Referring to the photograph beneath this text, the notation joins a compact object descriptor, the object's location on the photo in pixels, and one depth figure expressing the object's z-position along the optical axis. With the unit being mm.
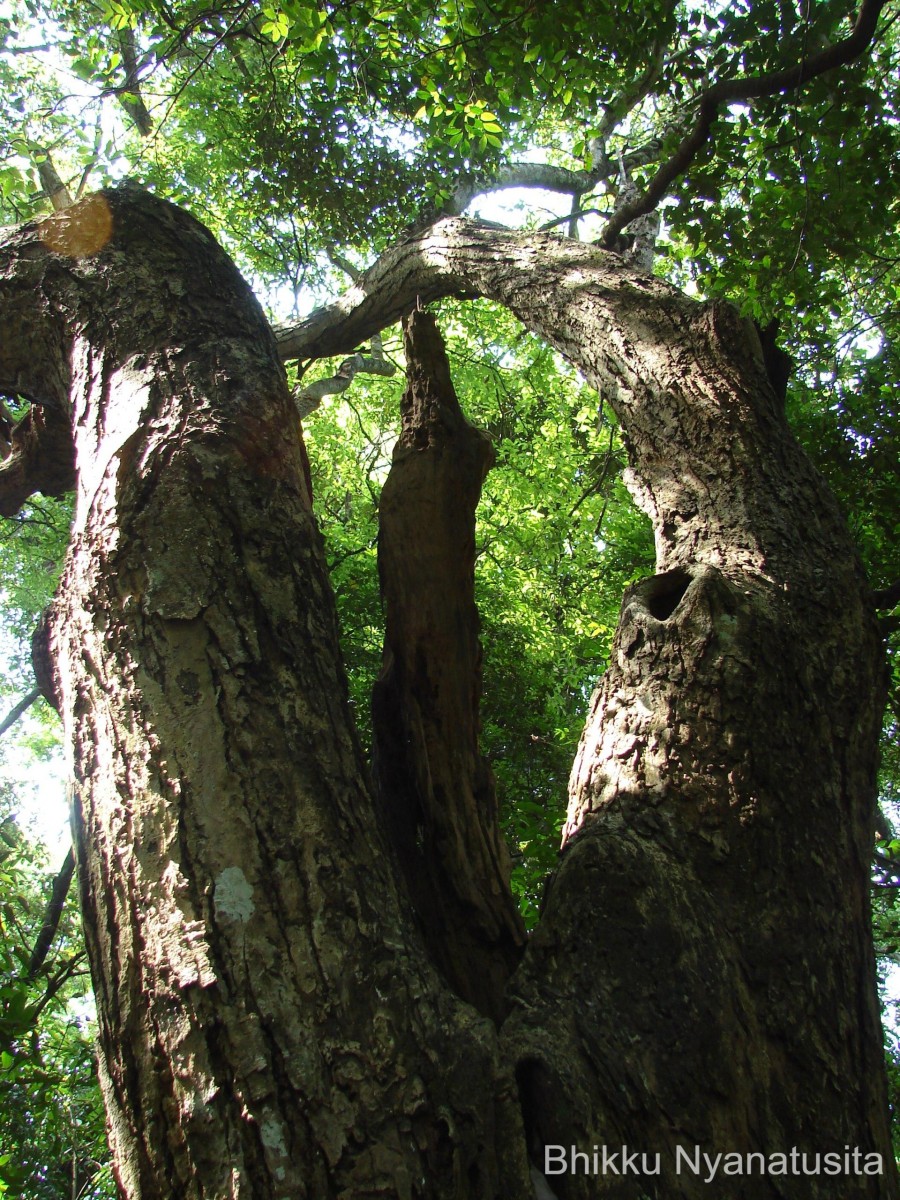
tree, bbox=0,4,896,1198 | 1322
